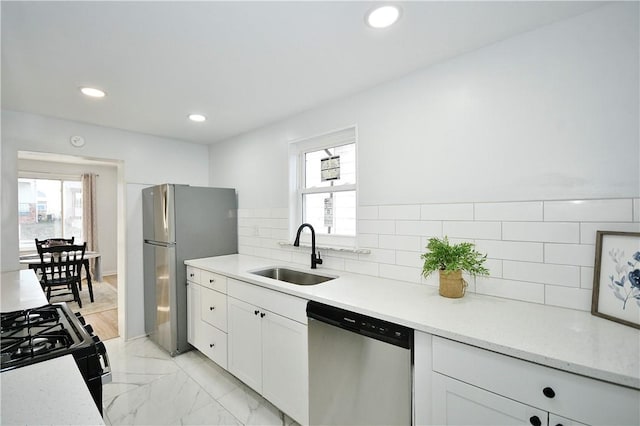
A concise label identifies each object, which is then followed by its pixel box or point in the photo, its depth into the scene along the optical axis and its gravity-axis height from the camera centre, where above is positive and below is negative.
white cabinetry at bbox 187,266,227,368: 2.37 -0.90
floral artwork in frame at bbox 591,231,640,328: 1.11 -0.28
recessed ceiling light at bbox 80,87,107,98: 2.06 +0.86
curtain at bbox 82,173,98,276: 6.00 -0.03
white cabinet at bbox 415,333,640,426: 0.87 -0.62
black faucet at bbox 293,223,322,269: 2.29 -0.31
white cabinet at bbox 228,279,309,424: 1.72 -0.89
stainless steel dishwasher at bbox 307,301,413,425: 1.35 -0.87
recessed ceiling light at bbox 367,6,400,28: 1.29 +0.88
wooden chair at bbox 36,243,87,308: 4.15 -0.79
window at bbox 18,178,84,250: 5.59 +0.03
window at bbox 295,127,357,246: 2.34 +0.21
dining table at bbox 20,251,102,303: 4.11 -0.79
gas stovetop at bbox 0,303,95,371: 0.93 -0.47
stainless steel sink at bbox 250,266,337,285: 2.29 -0.55
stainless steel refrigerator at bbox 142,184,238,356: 2.75 -0.32
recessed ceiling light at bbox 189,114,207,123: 2.64 +0.86
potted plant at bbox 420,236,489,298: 1.49 -0.29
